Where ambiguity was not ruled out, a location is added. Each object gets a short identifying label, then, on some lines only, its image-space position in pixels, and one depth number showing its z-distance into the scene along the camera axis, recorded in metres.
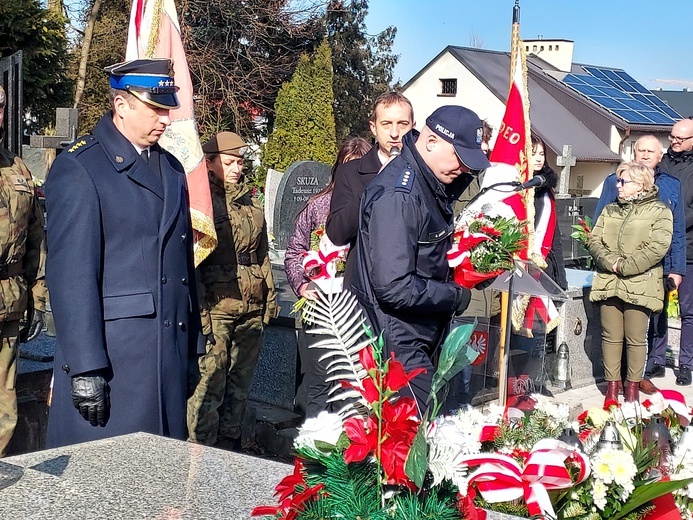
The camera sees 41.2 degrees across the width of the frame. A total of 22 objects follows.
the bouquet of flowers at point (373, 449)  1.64
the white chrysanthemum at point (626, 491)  2.02
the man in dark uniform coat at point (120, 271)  3.16
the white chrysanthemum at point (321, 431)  1.74
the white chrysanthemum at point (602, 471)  2.02
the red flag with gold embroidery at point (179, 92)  4.73
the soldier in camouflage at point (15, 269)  4.20
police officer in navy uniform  3.14
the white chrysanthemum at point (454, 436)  1.68
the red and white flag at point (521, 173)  6.20
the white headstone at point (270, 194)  11.05
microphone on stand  3.55
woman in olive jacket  6.68
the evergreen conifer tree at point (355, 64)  28.45
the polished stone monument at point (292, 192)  9.38
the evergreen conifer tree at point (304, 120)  22.16
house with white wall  37.84
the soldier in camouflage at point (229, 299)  5.07
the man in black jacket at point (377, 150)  4.48
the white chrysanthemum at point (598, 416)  2.60
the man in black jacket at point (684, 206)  7.91
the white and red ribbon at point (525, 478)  1.91
